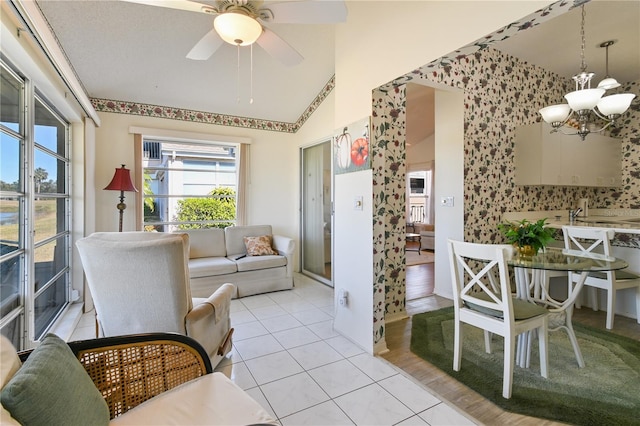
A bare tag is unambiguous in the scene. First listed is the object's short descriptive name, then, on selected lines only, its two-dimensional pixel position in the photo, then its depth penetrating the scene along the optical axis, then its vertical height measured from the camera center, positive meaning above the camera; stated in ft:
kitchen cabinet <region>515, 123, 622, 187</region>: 12.14 +2.34
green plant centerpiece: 7.19 -0.62
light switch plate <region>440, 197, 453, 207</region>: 11.75 +0.40
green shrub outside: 15.15 +0.12
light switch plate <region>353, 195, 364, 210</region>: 8.17 +0.26
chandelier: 8.52 +3.16
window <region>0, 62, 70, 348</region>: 6.21 +0.05
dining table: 6.52 -1.22
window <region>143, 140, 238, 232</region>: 14.39 +1.31
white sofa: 12.11 -2.19
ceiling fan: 5.49 +3.80
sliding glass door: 14.70 -0.03
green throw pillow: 2.63 -1.75
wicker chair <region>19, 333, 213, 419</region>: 4.16 -2.24
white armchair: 5.38 -1.31
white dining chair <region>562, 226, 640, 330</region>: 8.95 -2.05
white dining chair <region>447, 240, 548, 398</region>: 5.98 -2.16
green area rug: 5.67 -3.70
